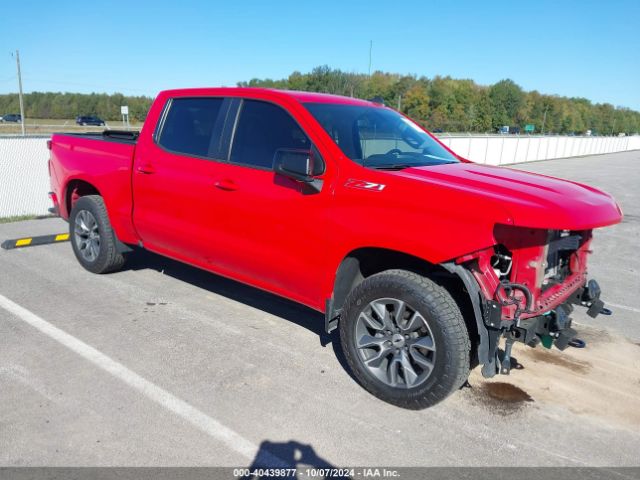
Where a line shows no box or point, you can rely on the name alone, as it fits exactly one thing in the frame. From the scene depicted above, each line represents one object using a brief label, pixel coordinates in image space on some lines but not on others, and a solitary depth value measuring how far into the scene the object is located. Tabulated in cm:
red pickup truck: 315
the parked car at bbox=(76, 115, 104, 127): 5634
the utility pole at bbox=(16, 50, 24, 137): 3661
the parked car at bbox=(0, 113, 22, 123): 6390
